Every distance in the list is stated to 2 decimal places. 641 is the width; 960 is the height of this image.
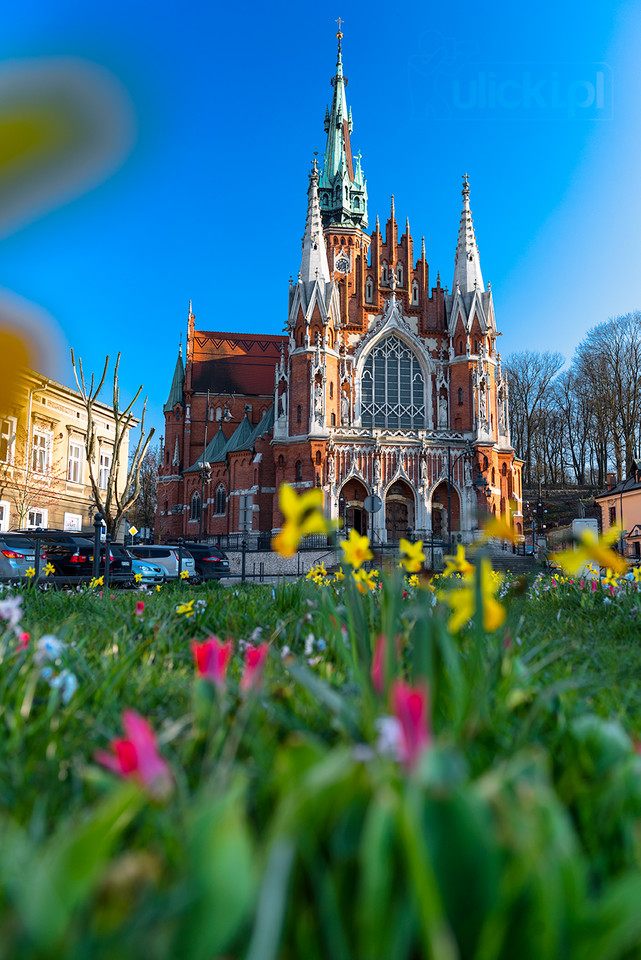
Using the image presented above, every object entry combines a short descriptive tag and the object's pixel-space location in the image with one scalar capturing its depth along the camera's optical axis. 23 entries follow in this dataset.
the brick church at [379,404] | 39.12
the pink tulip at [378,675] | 1.82
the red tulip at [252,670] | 1.87
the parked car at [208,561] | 21.00
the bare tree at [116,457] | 23.73
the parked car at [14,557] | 14.55
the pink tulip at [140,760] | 1.10
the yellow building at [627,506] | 37.91
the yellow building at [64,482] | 32.94
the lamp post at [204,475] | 42.78
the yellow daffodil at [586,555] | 1.87
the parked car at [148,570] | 14.22
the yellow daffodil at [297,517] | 1.78
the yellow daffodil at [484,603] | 2.01
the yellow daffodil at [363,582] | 4.13
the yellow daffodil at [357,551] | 2.55
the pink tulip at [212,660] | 1.83
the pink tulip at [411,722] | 1.17
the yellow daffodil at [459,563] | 2.95
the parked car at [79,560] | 14.58
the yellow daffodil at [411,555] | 2.88
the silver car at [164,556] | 20.38
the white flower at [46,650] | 2.54
